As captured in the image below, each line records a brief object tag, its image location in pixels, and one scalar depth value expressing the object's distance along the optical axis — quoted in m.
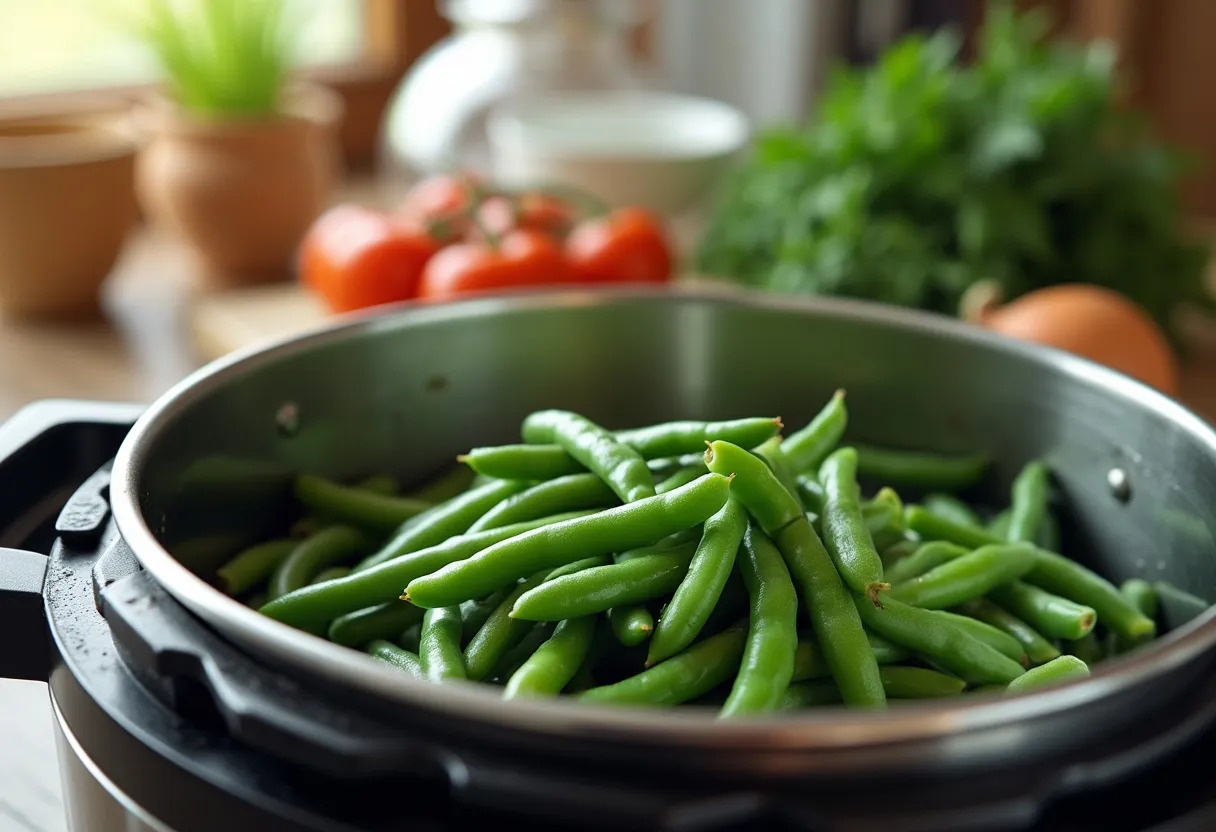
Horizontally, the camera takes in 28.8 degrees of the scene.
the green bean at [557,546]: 0.79
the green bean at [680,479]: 0.89
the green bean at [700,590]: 0.75
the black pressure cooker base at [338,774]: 0.54
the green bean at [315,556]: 0.91
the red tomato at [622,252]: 1.22
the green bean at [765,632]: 0.71
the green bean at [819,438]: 0.93
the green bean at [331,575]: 0.91
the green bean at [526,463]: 0.91
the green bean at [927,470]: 0.98
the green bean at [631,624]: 0.75
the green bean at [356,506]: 0.94
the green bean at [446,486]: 0.97
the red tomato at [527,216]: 1.24
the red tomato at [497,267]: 1.19
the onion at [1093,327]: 1.11
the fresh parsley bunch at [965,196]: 1.19
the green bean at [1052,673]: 0.77
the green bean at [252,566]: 0.91
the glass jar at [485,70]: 1.34
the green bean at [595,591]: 0.76
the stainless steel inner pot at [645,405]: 0.88
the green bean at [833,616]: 0.75
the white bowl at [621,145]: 1.29
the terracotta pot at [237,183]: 1.28
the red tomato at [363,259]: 1.21
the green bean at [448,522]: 0.90
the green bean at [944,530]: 0.92
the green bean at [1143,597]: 0.91
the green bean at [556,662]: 0.72
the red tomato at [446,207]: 1.25
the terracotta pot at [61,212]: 1.22
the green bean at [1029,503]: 0.94
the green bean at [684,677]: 0.72
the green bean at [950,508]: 0.96
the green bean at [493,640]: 0.78
